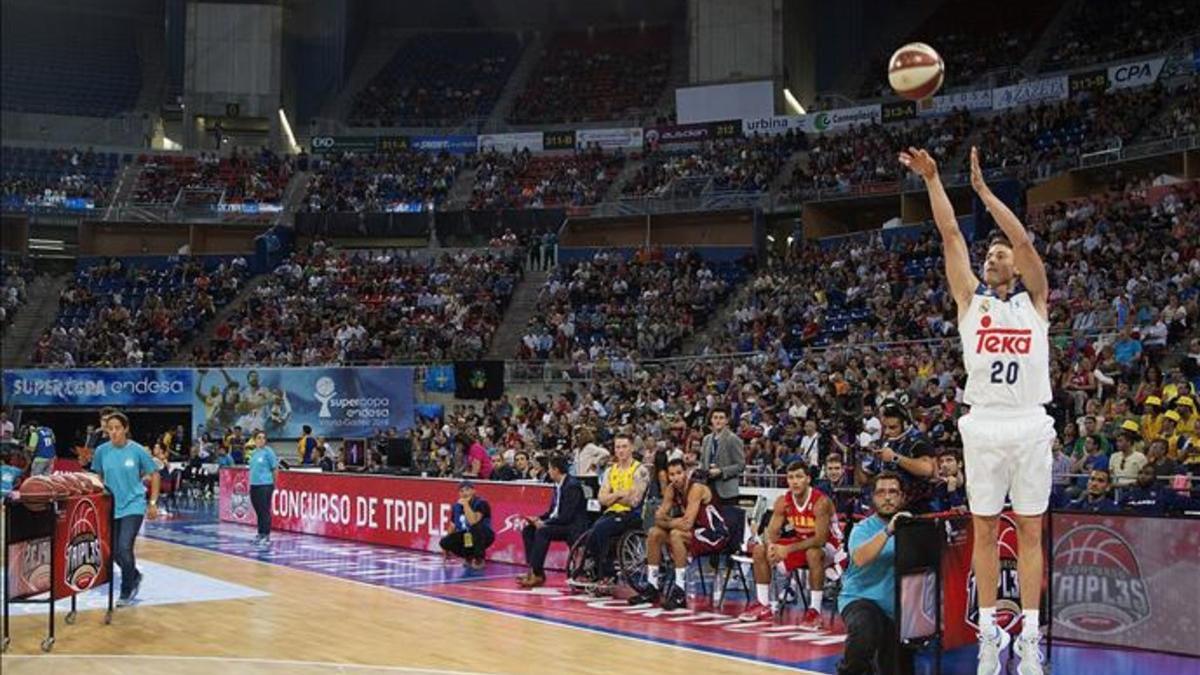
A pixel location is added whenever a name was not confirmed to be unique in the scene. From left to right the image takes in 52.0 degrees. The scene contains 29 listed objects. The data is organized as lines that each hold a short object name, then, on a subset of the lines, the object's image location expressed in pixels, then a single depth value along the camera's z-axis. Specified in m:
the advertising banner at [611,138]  40.06
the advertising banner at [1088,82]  31.61
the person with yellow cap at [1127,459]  12.22
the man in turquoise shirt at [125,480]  10.96
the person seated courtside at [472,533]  14.81
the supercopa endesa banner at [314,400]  28.80
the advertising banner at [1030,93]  32.31
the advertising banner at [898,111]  35.59
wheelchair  12.51
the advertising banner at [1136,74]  30.55
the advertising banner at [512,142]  41.34
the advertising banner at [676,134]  38.84
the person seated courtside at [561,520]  13.26
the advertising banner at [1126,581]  7.95
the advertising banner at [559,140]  40.97
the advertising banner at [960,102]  34.06
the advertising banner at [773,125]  37.69
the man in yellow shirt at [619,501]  12.51
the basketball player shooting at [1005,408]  5.76
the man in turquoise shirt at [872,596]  6.57
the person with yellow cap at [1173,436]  12.78
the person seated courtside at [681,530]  11.66
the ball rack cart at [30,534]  9.01
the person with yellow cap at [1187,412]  13.57
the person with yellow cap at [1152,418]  13.87
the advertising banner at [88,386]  30.25
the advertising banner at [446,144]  42.50
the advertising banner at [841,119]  36.34
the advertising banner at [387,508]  15.14
